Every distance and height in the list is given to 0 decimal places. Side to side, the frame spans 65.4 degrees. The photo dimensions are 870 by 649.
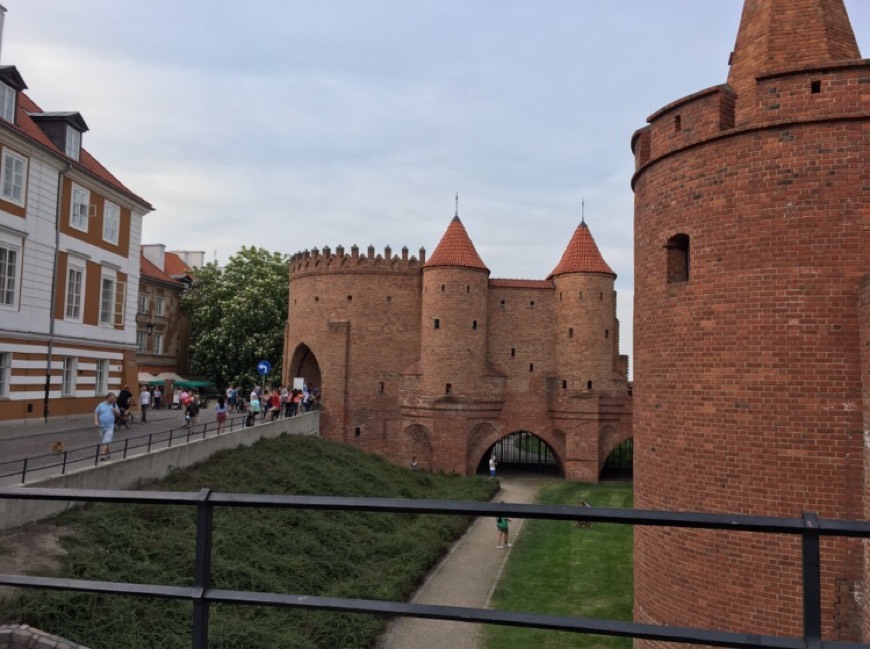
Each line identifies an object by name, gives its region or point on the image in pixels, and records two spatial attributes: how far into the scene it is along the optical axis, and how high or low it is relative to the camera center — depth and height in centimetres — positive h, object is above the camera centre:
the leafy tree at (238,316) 4172 +319
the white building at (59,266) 1800 +289
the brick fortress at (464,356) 3222 +85
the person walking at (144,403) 2303 -130
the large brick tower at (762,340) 744 +49
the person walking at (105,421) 1453 -123
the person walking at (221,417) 2105 -157
